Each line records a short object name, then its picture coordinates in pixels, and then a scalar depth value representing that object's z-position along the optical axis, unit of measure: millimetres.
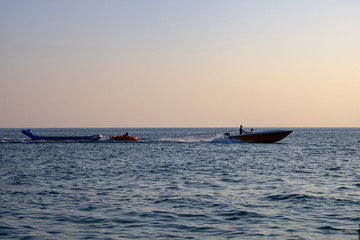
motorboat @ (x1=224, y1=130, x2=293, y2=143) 73438
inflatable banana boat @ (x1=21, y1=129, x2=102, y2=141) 92906
